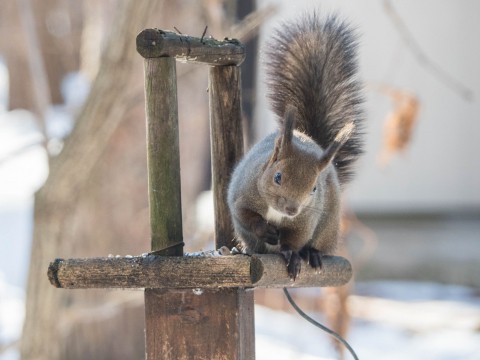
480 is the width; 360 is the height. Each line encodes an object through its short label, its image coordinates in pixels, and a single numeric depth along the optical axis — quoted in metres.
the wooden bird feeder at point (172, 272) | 3.96
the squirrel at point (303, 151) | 4.67
